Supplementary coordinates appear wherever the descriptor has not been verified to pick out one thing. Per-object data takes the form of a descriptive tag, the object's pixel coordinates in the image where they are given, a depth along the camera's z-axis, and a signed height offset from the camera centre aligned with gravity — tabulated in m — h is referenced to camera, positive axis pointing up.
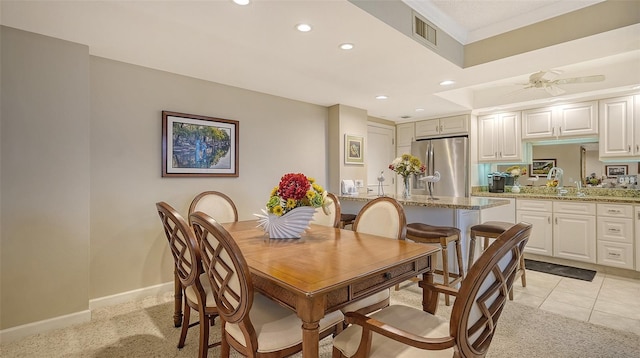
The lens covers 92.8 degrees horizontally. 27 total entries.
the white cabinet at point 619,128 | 3.56 +0.60
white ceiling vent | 2.32 +1.17
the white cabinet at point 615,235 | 3.43 -0.66
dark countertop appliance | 4.76 -0.05
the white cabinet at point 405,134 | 5.49 +0.83
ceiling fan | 2.98 +0.98
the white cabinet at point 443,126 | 4.82 +0.87
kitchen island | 2.73 -0.34
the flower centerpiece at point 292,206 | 1.84 -0.16
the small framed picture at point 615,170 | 3.87 +0.10
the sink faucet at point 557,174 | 4.40 +0.06
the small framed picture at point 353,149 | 4.46 +0.45
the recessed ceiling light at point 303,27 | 2.04 +1.04
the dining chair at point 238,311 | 1.21 -0.56
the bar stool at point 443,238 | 2.63 -0.52
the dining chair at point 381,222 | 1.81 -0.30
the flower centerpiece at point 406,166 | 3.22 +0.14
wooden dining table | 1.12 -0.39
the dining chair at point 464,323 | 0.98 -0.52
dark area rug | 3.48 -1.12
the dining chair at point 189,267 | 1.62 -0.49
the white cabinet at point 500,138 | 4.50 +0.62
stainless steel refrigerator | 4.78 +0.27
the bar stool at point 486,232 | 2.71 -0.48
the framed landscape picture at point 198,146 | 2.98 +0.36
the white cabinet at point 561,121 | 3.88 +0.77
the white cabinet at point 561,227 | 3.70 -0.63
